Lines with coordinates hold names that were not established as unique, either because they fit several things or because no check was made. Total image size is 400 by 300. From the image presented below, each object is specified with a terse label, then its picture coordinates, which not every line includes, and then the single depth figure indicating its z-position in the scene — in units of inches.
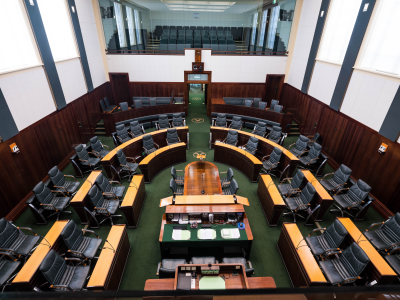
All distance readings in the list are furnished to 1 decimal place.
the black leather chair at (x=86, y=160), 281.3
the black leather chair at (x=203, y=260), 157.9
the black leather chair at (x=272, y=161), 283.1
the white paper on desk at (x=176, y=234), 174.9
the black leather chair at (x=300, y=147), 310.1
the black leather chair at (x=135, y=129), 353.4
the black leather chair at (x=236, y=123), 381.4
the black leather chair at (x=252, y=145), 313.5
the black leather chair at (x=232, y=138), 337.4
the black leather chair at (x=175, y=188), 226.7
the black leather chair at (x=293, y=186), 235.5
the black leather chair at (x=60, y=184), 231.6
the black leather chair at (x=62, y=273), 140.8
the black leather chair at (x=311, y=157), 289.7
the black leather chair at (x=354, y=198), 215.9
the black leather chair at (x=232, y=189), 222.0
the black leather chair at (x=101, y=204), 207.8
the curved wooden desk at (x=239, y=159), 277.1
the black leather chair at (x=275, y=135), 343.5
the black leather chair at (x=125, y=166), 275.6
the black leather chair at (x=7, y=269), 151.9
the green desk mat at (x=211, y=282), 139.2
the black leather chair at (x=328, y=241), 169.8
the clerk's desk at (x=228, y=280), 138.9
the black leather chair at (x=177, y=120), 395.7
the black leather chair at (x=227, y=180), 247.5
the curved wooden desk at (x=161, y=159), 274.8
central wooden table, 230.2
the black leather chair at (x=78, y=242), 164.9
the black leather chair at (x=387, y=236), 175.2
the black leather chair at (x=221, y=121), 397.7
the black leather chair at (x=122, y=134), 334.3
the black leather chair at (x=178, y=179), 247.6
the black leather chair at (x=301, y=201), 215.6
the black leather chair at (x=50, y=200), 207.3
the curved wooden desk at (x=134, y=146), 265.7
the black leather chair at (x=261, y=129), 355.6
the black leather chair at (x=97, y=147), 302.8
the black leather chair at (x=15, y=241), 166.4
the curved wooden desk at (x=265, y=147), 273.9
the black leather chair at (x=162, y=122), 386.6
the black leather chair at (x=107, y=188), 227.5
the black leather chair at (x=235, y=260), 165.2
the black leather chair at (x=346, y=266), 148.8
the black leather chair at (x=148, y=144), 315.9
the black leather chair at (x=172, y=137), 339.5
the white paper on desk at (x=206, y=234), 175.5
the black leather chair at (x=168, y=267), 146.9
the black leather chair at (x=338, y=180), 241.4
